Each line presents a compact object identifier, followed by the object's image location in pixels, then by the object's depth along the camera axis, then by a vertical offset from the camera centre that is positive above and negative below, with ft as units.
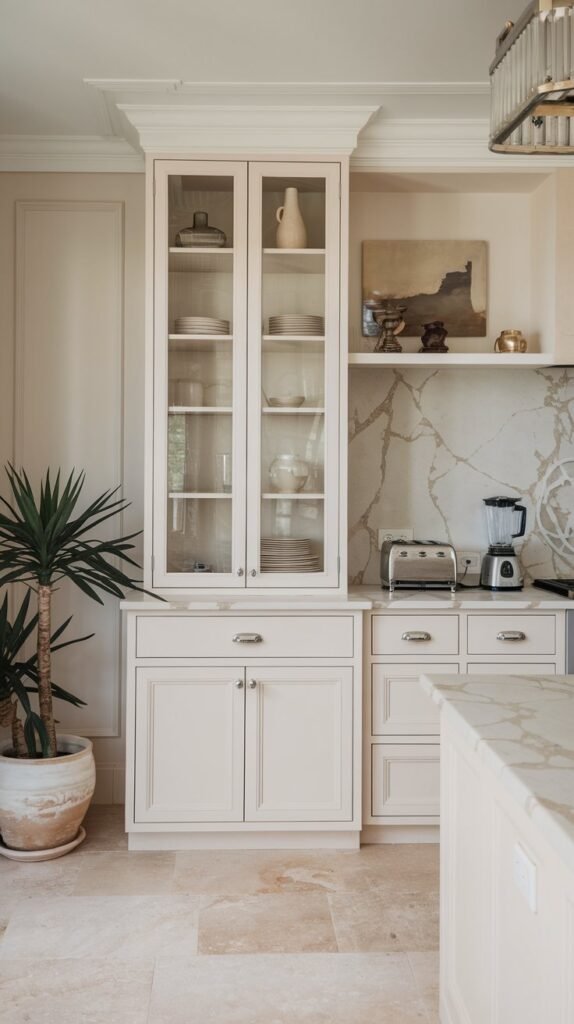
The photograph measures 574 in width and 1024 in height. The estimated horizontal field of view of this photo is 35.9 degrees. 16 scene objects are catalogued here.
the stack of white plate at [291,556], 10.86 -0.49
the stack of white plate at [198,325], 10.77 +2.31
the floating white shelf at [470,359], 11.25 +2.01
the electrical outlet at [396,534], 12.26 -0.24
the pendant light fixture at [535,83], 4.68 +2.43
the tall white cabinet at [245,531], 10.48 -0.20
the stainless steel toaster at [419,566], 11.30 -0.63
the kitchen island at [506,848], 4.09 -1.83
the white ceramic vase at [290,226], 10.82 +3.54
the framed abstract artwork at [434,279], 12.23 +3.29
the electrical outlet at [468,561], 12.22 -0.61
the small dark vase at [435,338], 11.62 +2.35
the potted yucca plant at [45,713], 9.97 -2.34
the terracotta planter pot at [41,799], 9.94 -3.22
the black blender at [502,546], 11.46 -0.38
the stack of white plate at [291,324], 10.85 +2.35
